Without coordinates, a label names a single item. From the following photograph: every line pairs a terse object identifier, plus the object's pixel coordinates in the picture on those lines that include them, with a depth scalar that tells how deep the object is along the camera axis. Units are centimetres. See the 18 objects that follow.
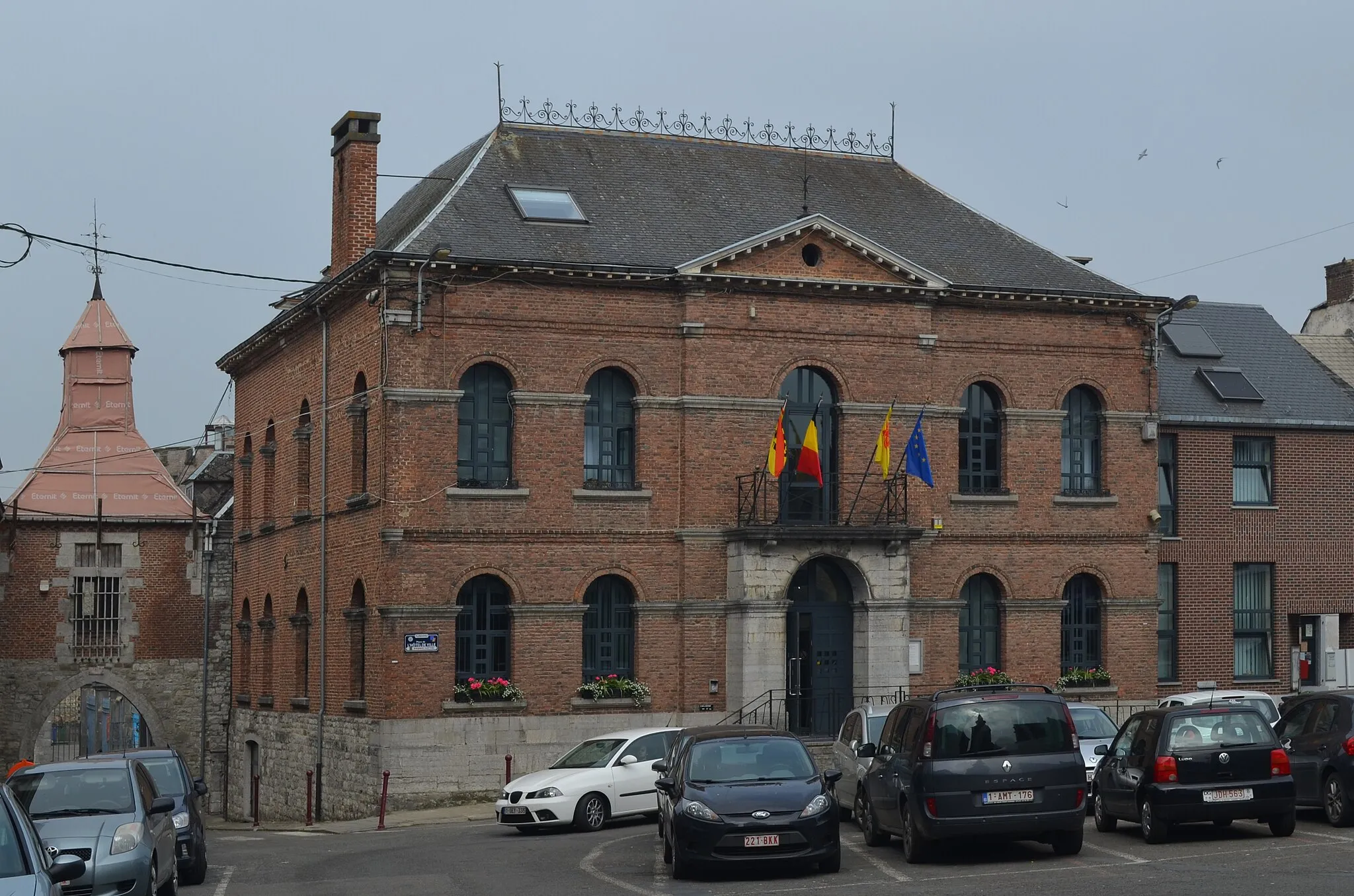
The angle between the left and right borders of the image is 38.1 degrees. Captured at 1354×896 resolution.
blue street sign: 3130
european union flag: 3266
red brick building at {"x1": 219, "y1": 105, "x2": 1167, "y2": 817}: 3175
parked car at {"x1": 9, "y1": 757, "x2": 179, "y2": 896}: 1642
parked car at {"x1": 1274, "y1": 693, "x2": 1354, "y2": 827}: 2058
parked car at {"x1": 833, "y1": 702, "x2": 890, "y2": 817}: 2350
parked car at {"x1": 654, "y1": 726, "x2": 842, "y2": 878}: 1862
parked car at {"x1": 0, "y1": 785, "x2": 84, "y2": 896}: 1113
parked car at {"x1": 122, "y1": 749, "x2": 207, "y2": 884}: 2081
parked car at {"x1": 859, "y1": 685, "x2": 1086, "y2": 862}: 1877
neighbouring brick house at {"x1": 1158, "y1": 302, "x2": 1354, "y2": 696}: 3825
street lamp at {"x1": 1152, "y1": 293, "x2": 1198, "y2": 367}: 3556
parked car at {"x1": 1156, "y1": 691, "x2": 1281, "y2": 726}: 2639
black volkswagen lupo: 1934
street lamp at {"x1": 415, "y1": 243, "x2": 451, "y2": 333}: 3084
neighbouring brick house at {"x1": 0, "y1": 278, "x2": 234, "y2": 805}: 4288
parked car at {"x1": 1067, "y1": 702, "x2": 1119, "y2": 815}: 2539
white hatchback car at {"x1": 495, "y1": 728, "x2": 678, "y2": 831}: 2536
